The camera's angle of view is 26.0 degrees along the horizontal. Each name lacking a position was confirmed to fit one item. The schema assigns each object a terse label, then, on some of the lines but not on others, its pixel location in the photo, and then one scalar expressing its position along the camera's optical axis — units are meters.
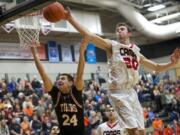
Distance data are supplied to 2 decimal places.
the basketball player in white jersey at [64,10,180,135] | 4.79
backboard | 5.41
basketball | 4.20
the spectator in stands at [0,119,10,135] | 10.35
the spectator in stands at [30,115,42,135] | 11.66
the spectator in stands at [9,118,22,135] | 11.04
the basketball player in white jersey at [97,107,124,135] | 6.37
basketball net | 6.22
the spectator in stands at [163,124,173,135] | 15.56
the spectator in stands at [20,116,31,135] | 11.14
